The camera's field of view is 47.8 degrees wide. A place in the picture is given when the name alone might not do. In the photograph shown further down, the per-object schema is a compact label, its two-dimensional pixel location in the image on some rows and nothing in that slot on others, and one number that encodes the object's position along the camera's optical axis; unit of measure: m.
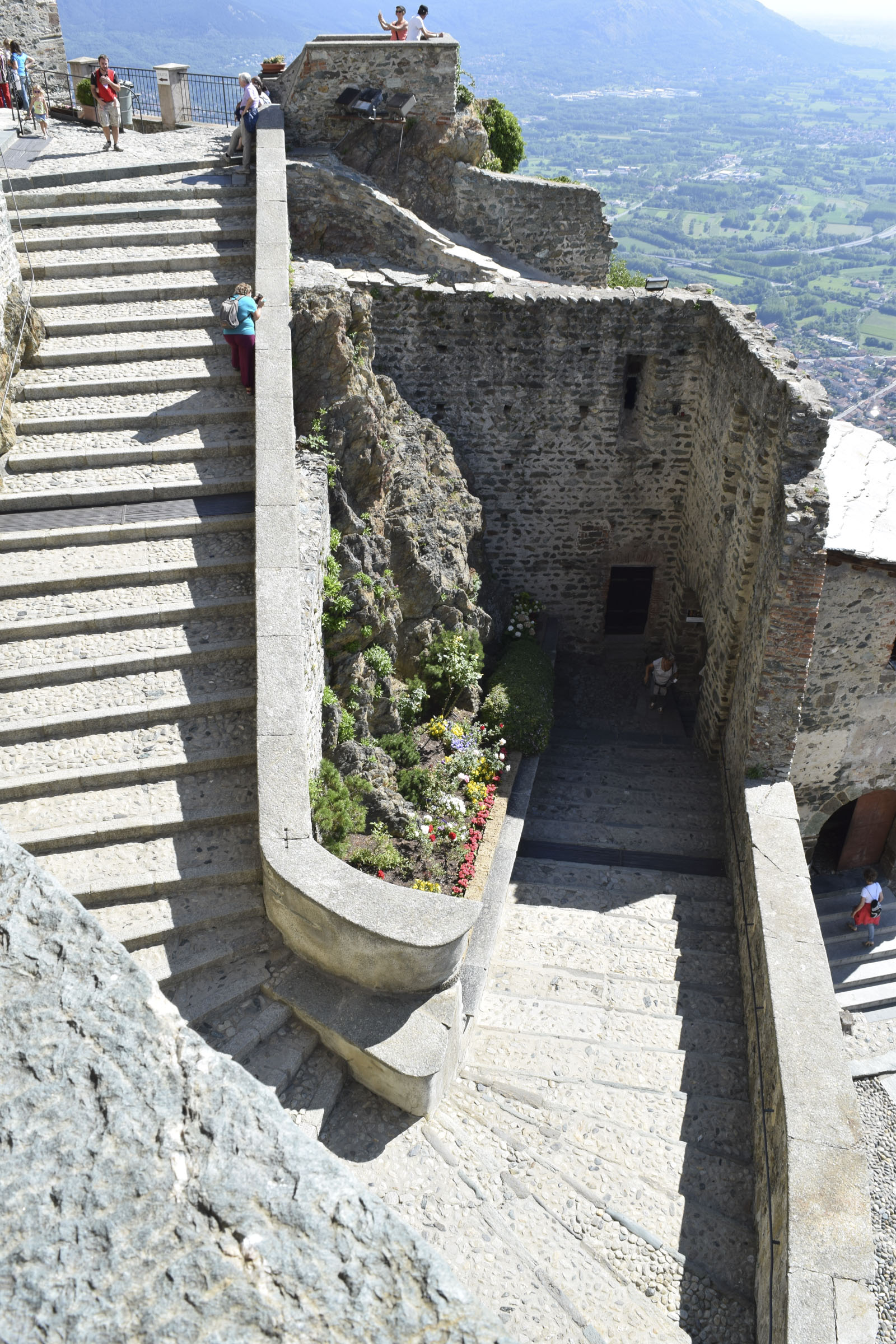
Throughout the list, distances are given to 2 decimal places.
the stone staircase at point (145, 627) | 6.70
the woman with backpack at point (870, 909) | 13.17
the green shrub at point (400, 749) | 10.53
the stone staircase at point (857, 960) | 12.84
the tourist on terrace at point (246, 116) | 12.98
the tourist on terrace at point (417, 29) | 14.85
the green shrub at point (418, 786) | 10.20
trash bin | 16.28
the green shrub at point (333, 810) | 7.70
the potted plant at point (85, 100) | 16.03
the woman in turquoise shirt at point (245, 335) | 9.42
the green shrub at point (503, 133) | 18.09
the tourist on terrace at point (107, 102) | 13.61
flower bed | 8.45
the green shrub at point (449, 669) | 11.96
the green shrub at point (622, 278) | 20.63
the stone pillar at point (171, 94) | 16.17
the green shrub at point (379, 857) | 8.35
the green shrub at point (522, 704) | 12.38
